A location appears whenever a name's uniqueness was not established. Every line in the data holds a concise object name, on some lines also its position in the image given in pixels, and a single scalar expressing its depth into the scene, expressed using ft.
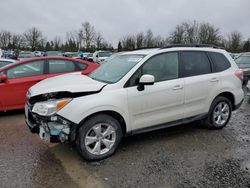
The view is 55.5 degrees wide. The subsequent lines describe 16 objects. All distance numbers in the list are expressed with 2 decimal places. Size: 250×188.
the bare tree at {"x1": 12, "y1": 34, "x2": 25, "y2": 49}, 176.65
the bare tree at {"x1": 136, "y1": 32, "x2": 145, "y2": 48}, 169.17
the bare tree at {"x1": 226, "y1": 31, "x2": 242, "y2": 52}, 155.55
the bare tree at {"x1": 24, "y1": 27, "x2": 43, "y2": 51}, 182.09
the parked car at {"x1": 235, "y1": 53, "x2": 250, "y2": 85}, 36.68
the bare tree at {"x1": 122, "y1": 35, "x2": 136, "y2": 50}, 168.35
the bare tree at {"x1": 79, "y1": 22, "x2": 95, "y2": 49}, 167.84
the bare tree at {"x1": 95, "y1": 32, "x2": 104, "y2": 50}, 173.17
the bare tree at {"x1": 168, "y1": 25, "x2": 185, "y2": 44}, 161.17
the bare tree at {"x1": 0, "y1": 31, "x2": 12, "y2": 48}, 180.04
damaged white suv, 11.39
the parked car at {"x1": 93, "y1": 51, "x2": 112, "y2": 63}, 80.52
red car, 19.13
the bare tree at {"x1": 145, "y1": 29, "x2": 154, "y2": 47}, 169.01
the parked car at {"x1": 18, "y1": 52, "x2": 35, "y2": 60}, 80.89
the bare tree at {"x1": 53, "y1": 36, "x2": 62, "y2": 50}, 180.24
